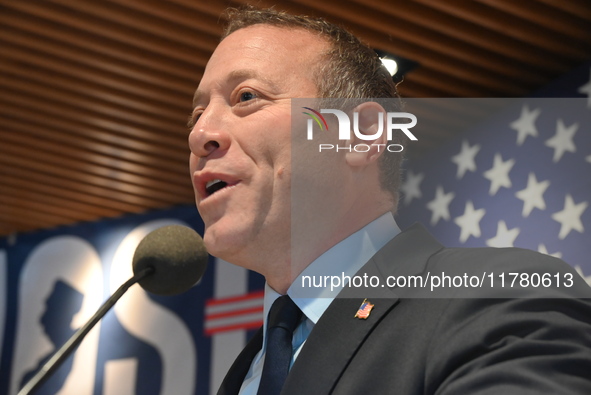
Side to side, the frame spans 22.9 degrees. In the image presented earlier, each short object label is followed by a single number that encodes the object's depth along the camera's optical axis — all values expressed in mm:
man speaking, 978
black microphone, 1141
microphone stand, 1028
